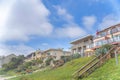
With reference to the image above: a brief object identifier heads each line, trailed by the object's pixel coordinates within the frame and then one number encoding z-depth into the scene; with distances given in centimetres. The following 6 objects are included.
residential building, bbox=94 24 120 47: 2042
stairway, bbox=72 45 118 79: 771
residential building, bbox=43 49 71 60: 3373
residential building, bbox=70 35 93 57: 2588
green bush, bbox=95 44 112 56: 1369
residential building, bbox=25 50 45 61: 3528
